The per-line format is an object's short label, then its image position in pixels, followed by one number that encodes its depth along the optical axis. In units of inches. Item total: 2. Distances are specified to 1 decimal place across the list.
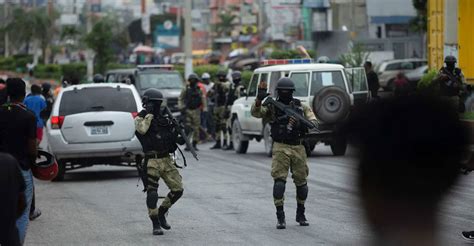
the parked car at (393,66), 1851.6
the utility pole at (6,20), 3958.7
